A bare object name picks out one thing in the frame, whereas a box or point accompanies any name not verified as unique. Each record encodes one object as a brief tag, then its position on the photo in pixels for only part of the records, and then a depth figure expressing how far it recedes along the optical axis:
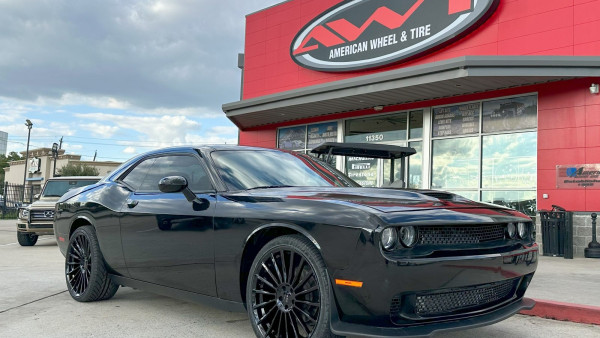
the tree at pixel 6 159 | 87.50
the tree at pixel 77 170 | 59.47
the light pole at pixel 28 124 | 36.46
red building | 10.63
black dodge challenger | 2.90
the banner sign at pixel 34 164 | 54.79
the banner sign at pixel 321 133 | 15.89
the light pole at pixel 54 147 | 34.77
